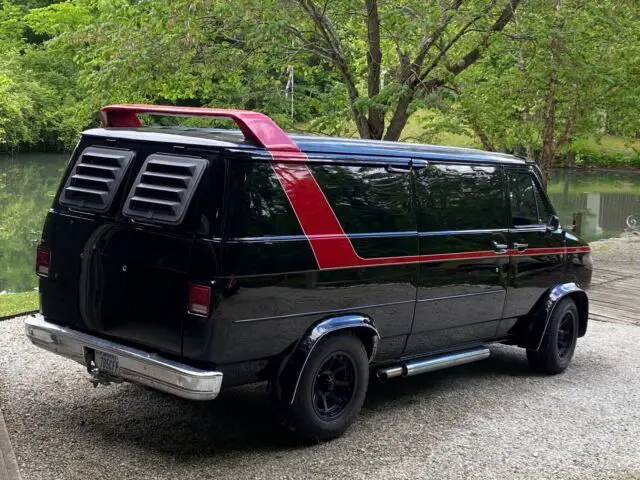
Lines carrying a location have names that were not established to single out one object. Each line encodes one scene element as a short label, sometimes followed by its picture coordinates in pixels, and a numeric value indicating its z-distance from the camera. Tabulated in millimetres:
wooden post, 16469
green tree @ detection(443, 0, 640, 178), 12320
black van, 4785
